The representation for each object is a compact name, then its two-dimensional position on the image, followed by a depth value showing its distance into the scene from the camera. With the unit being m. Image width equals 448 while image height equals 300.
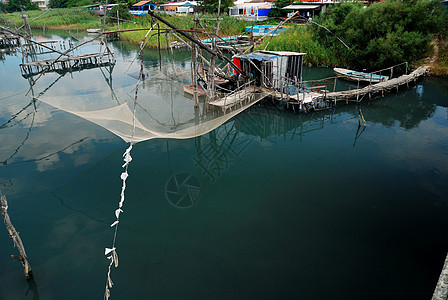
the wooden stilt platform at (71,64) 20.24
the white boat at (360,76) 16.12
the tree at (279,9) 34.09
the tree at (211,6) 38.28
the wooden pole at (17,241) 4.76
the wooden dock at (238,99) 12.16
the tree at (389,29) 17.39
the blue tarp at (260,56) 13.20
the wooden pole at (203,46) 7.64
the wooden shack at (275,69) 13.29
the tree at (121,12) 36.28
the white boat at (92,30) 38.60
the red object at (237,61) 15.01
